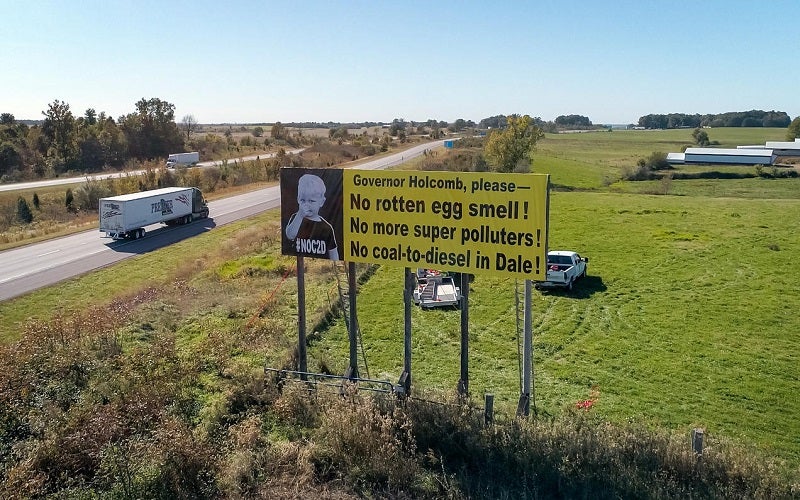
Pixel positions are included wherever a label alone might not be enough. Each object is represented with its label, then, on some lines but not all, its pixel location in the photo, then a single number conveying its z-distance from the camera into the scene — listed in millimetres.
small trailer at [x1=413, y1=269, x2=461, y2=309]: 21953
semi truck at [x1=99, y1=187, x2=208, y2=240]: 36062
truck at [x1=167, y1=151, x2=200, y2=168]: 79638
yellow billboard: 11586
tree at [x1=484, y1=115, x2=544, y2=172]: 57156
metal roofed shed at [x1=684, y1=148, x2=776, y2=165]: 85312
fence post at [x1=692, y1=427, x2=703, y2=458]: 9586
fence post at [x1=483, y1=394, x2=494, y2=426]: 10898
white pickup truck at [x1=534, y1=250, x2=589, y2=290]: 24125
